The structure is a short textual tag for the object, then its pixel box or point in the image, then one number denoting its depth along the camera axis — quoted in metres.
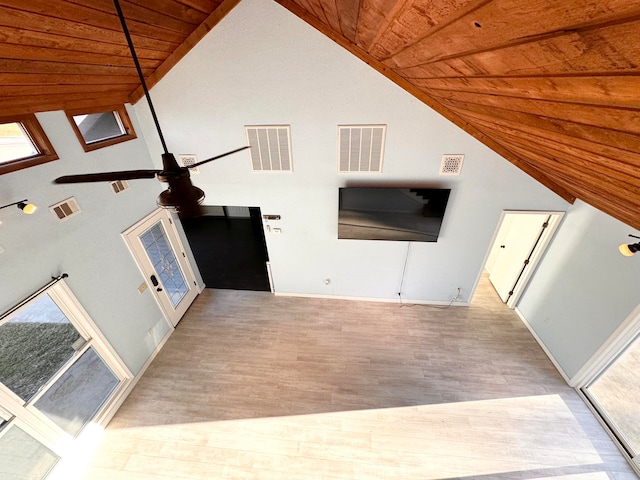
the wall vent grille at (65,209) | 2.54
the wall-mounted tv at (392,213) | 3.52
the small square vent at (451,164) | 3.34
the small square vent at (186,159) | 3.60
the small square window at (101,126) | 2.79
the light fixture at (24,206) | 2.10
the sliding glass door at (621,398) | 2.86
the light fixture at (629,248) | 2.18
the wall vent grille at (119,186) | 3.14
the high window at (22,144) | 2.20
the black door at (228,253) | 4.83
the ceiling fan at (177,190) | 1.52
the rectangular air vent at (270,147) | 3.37
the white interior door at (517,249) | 3.82
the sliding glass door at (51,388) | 2.37
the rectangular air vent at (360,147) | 3.27
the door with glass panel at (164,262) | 3.60
